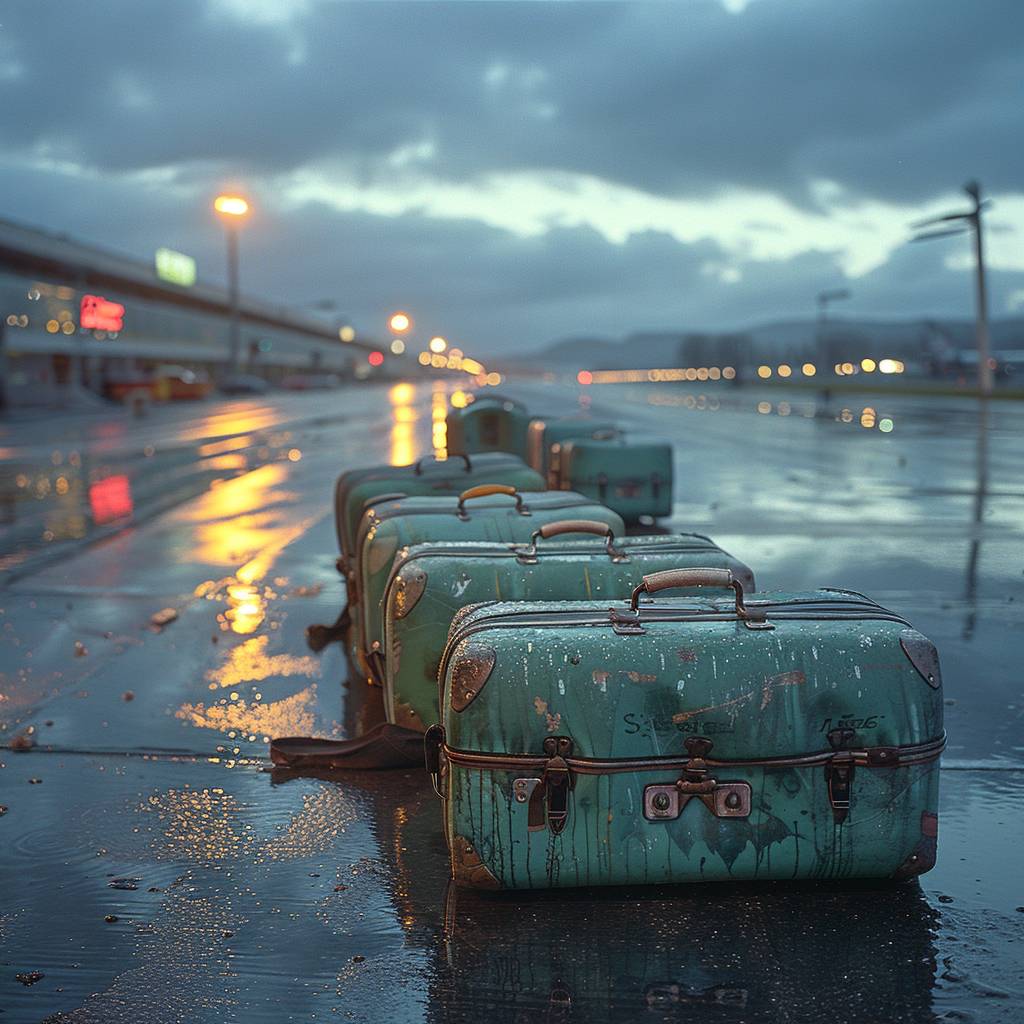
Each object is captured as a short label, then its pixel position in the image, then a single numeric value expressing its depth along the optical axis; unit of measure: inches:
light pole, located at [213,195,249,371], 2301.7
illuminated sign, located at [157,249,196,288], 3598.2
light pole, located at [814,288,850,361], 4271.7
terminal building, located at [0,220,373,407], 2345.0
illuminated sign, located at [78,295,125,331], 2667.3
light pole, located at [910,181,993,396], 2420.0
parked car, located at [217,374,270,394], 2881.9
